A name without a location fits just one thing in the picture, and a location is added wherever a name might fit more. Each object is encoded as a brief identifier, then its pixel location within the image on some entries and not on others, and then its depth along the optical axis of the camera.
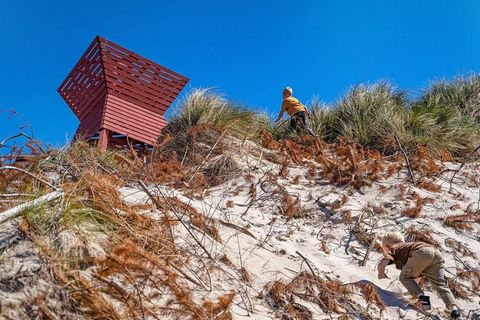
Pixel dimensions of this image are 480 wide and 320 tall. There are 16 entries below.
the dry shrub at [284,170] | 6.74
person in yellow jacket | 9.30
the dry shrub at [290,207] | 5.54
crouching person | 3.99
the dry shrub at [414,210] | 5.64
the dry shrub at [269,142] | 7.87
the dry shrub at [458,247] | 4.91
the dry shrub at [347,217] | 5.50
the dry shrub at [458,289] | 4.23
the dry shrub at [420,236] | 5.05
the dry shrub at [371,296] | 3.74
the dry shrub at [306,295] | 3.31
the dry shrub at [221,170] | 6.62
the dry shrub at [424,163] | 6.88
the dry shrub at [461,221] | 5.46
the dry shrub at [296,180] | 6.54
